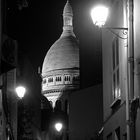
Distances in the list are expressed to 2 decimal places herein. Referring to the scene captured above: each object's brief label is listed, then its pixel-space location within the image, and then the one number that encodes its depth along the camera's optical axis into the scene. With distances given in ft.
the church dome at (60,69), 409.90
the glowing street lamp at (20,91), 73.46
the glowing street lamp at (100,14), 45.68
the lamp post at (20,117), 106.42
